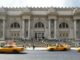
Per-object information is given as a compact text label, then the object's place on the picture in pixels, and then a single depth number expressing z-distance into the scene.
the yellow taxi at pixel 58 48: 26.87
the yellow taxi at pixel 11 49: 23.78
